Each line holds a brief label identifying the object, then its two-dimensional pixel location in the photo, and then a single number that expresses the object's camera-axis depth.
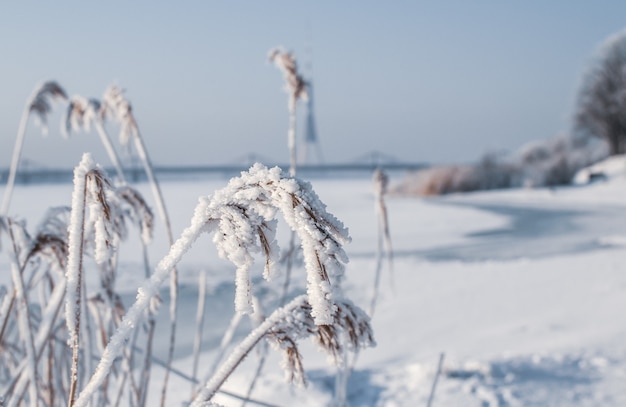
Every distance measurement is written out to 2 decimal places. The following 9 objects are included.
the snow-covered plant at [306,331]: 0.80
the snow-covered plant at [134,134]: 1.31
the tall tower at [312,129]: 47.25
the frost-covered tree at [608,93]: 27.08
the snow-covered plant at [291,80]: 1.59
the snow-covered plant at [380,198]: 1.64
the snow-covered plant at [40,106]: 1.74
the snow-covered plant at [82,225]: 0.67
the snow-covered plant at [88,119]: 1.47
